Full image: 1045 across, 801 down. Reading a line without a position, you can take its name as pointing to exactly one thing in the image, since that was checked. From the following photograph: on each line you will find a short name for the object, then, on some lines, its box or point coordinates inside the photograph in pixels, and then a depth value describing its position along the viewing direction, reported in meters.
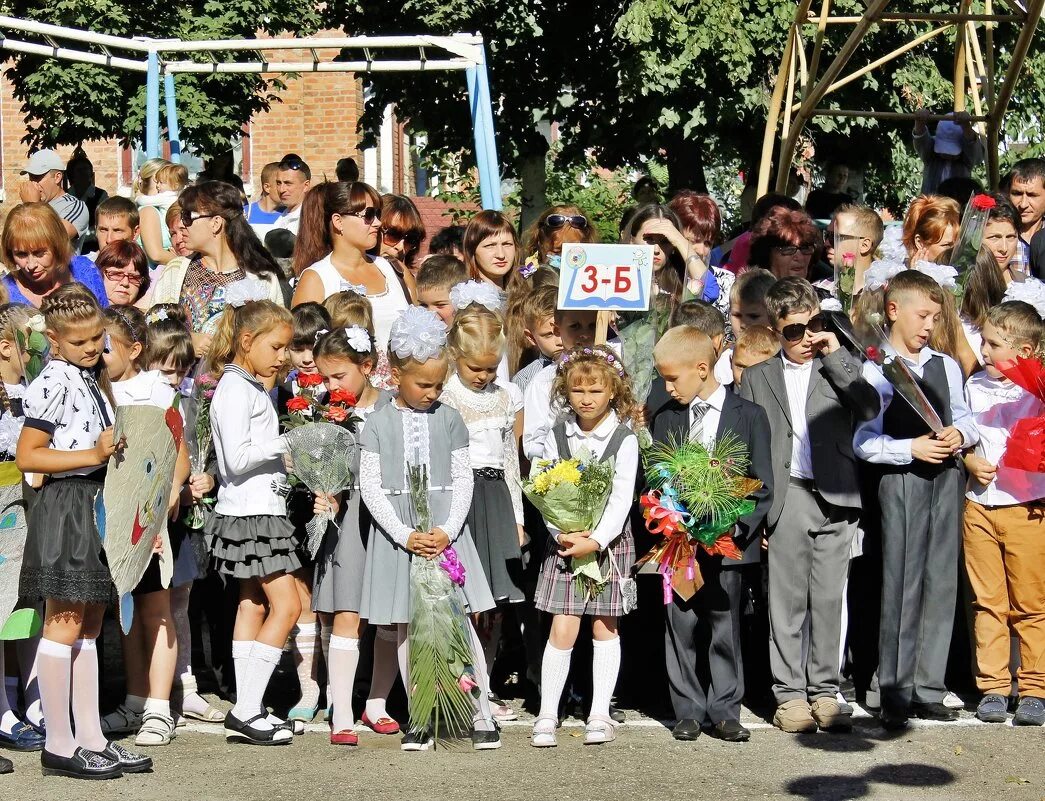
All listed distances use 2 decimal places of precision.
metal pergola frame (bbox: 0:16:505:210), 10.20
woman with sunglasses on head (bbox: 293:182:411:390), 7.59
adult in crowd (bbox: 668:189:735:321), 7.77
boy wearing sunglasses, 6.51
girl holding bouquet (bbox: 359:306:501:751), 6.16
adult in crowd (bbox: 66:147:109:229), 12.06
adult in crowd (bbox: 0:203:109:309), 7.13
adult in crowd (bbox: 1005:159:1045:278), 8.45
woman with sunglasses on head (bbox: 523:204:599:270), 7.86
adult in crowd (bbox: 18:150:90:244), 9.49
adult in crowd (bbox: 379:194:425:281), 8.52
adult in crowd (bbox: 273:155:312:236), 9.92
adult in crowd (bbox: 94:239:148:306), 7.98
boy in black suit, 6.32
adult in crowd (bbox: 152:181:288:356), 7.67
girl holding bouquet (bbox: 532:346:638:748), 6.27
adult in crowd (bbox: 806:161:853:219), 10.60
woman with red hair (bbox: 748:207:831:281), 7.85
